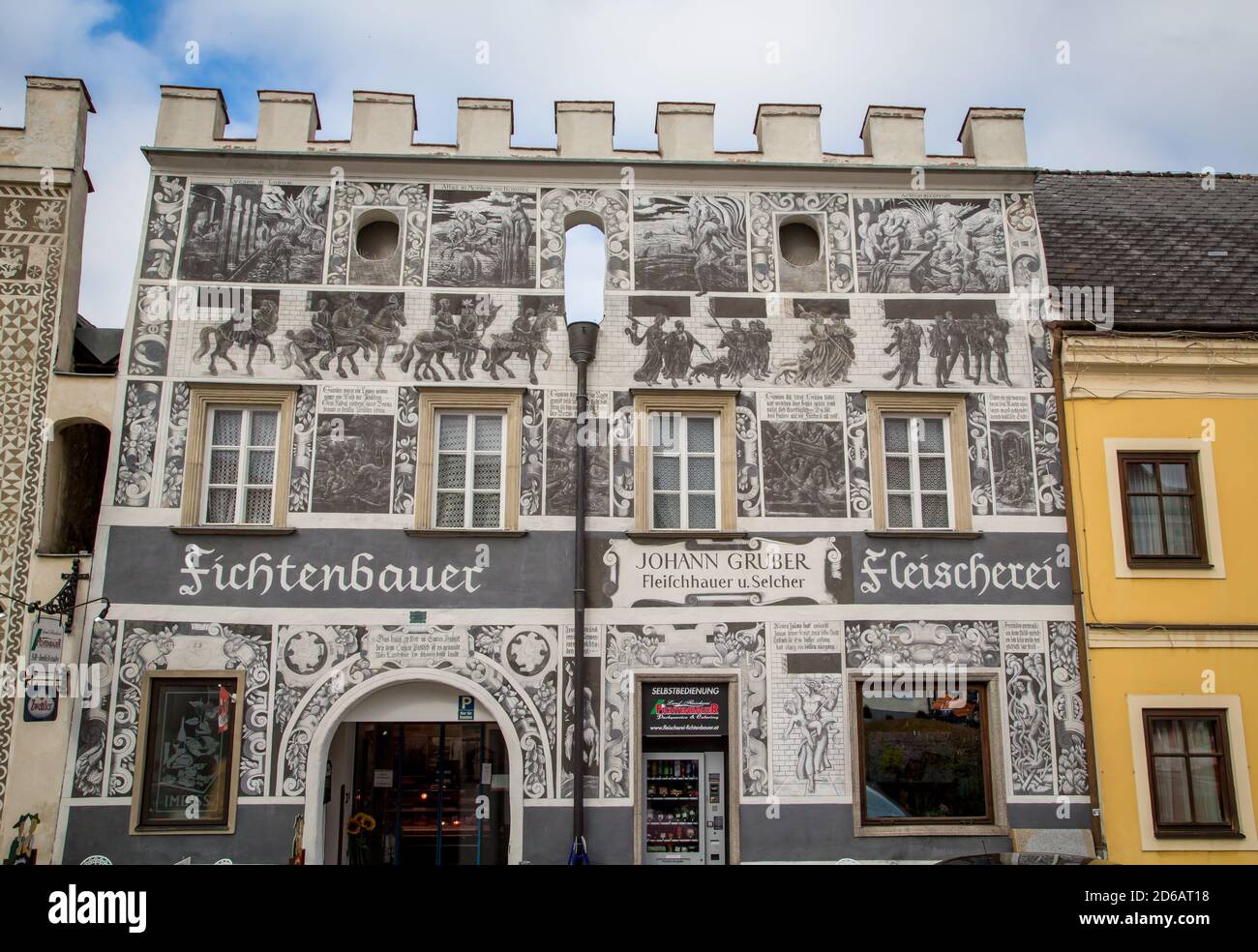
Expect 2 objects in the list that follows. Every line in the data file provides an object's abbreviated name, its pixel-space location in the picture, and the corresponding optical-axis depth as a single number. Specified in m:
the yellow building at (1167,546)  11.55
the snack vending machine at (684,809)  11.45
